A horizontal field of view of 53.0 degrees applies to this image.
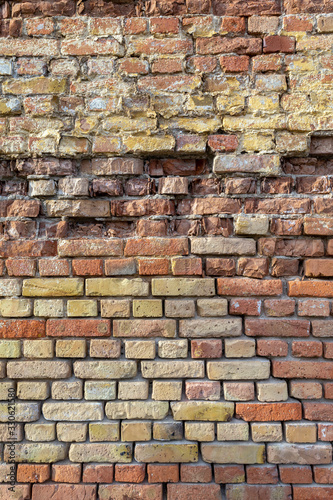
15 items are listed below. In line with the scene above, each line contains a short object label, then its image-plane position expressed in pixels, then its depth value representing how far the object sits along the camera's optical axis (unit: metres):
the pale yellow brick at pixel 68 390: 1.56
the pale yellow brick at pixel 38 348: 1.58
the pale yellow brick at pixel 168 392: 1.55
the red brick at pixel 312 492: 1.49
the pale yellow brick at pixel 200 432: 1.52
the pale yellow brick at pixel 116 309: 1.59
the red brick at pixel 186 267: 1.60
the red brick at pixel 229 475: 1.50
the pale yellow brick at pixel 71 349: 1.58
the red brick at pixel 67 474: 1.52
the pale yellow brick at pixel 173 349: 1.57
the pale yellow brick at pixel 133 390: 1.55
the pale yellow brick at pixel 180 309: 1.58
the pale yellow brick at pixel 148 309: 1.59
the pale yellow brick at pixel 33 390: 1.57
